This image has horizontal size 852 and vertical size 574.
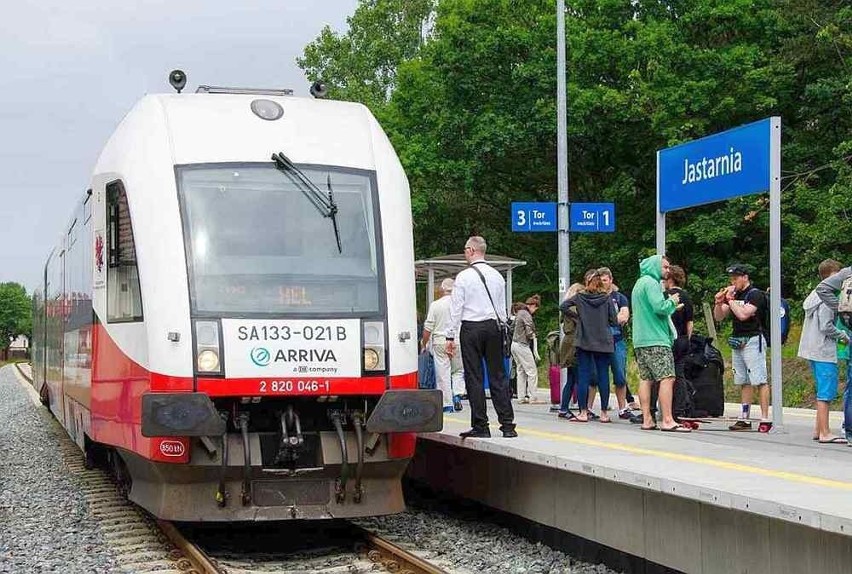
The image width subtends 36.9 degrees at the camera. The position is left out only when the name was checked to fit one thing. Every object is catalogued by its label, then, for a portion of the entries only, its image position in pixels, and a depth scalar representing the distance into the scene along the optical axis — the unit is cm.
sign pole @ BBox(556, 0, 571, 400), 1837
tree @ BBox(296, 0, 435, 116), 5181
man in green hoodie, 1102
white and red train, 837
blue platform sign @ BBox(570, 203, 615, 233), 1697
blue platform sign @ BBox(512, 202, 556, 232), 1730
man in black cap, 1134
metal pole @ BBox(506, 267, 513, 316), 2075
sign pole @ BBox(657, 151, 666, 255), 1277
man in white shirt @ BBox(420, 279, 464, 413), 1445
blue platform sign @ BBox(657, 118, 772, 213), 1084
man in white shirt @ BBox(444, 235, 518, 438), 1006
